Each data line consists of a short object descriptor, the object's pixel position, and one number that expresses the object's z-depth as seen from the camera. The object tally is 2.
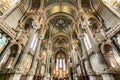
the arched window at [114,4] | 6.83
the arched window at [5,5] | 6.83
